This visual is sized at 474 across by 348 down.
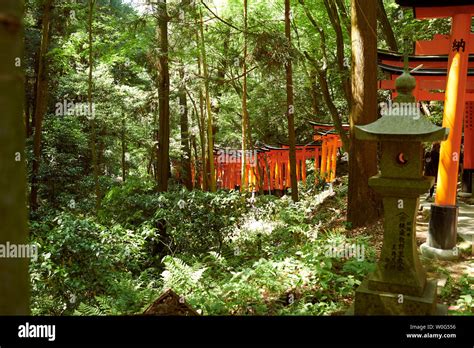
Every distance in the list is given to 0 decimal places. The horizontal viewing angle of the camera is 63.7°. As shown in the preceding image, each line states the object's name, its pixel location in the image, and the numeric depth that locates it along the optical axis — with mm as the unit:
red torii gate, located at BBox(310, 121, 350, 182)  17281
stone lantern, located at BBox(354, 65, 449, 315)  4680
